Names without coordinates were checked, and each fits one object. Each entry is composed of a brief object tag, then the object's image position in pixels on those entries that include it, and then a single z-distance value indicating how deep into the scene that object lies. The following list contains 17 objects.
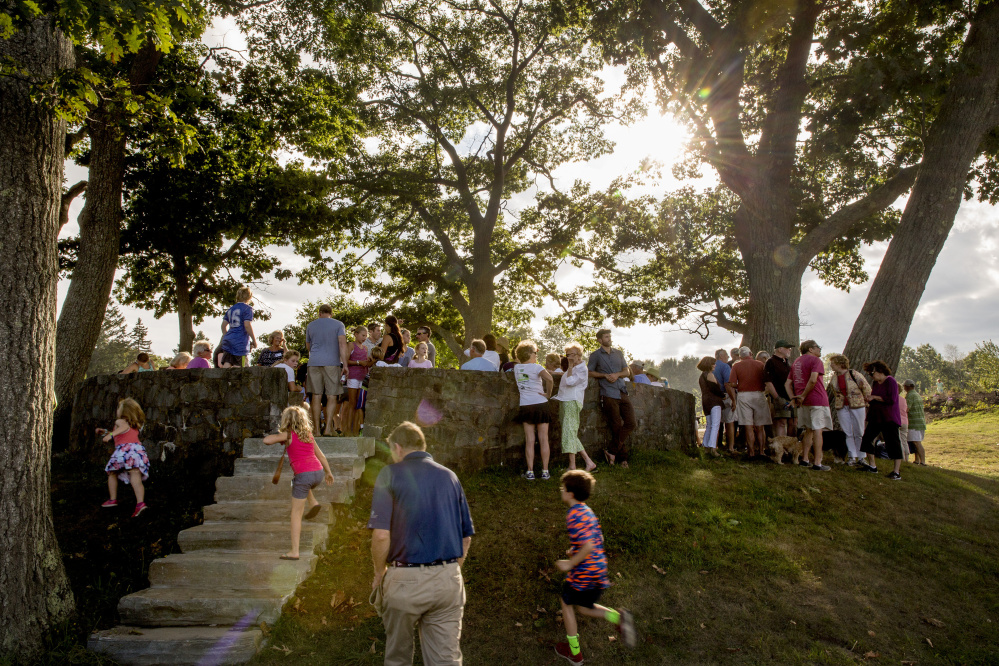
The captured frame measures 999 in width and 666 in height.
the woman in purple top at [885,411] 8.73
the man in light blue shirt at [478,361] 8.73
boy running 4.41
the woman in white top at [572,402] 7.98
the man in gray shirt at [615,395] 8.63
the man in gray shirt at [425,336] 9.65
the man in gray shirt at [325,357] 8.35
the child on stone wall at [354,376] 9.18
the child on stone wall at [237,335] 9.12
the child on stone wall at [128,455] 7.18
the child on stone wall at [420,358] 9.14
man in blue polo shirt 3.38
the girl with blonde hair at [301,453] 5.68
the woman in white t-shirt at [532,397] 7.85
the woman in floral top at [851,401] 9.00
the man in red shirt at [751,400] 9.48
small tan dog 9.24
